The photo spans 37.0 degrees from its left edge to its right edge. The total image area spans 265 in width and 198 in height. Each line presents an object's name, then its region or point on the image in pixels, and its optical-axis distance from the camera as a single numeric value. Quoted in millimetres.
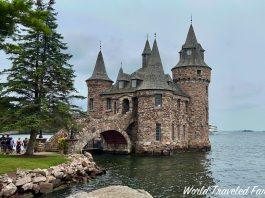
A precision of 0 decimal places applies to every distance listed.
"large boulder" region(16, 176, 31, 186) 19984
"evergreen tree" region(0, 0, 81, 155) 28625
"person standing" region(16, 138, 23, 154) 31912
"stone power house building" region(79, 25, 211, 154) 46812
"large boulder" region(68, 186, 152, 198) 12156
